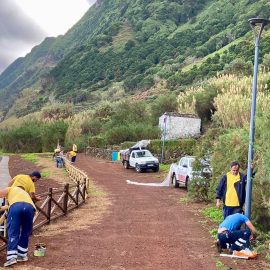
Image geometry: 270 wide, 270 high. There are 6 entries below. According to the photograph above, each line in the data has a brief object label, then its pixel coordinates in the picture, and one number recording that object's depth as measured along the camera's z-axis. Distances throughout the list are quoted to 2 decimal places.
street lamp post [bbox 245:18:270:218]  6.87
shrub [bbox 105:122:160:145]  33.65
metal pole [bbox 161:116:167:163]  26.00
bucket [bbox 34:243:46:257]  6.11
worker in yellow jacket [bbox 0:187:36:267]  5.59
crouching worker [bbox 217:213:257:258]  6.22
